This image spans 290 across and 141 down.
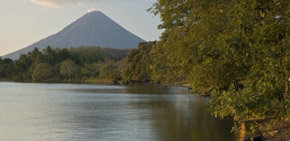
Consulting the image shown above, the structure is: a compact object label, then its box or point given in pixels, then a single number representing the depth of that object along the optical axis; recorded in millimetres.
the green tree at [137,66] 80500
